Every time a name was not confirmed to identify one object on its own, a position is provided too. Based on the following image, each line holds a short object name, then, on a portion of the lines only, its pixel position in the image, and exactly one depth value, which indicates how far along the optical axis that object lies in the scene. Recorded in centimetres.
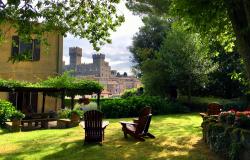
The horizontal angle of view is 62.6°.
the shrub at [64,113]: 1260
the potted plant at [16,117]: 1048
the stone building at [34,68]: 1524
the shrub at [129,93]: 2573
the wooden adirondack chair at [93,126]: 743
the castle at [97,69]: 8510
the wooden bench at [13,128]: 1039
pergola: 1296
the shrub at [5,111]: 1082
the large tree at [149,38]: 2331
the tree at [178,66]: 1733
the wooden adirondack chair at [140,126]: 793
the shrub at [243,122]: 586
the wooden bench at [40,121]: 1109
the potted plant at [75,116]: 1149
